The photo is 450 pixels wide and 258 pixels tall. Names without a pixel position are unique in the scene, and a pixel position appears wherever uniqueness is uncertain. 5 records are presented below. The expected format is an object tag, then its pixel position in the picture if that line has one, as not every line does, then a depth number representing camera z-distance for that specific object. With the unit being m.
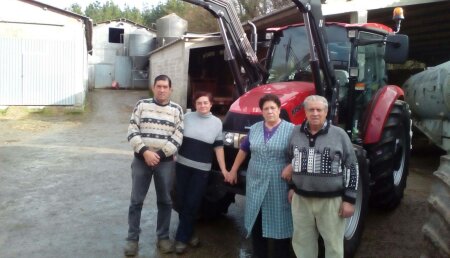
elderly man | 3.44
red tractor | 4.46
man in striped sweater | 4.31
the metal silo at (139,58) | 29.77
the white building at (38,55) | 16.55
